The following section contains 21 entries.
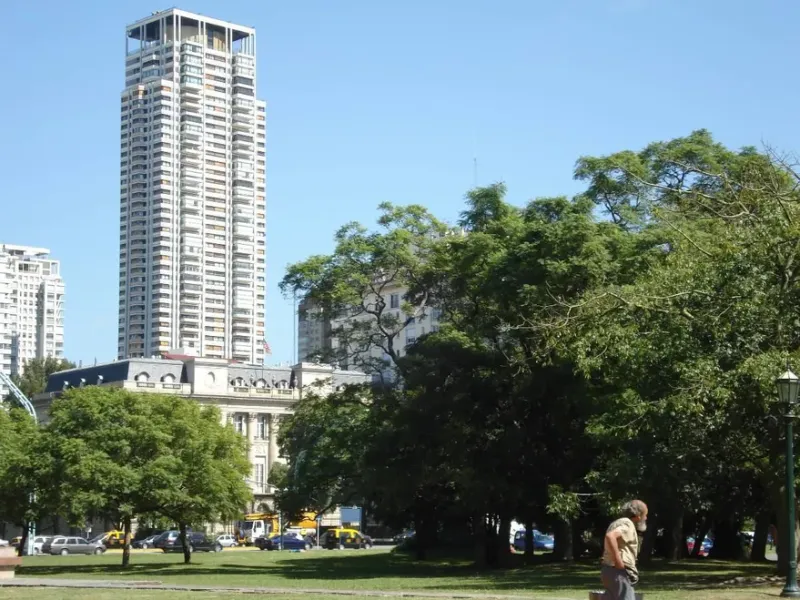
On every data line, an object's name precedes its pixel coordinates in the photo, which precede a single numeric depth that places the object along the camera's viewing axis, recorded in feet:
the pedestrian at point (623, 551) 53.88
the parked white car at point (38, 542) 302.53
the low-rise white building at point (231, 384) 481.46
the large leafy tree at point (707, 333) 104.27
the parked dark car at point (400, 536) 351.87
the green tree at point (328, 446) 196.24
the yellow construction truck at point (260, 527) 390.01
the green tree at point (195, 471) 183.42
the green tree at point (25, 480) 184.96
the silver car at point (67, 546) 299.17
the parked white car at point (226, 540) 355.68
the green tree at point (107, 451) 179.83
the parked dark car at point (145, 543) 337.86
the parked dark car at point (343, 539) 331.77
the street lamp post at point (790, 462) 88.58
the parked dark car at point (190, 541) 315.37
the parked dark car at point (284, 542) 336.08
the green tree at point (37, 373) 537.24
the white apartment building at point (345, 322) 198.72
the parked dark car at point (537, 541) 281.84
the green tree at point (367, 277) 196.34
